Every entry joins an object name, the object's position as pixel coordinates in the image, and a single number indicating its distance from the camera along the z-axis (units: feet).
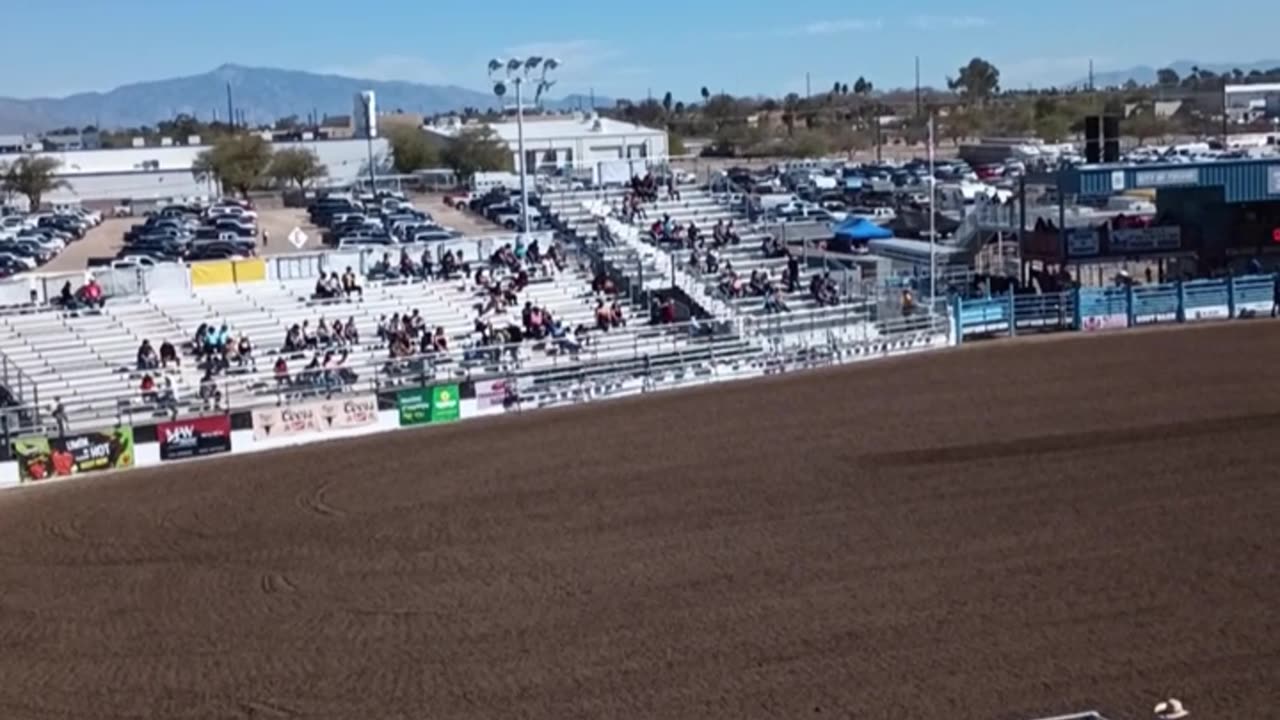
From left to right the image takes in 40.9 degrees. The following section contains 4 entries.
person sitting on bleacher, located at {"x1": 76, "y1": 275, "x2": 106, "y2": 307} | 115.96
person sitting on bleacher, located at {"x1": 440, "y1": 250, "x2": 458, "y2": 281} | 128.26
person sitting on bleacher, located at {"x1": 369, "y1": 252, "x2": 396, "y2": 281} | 127.34
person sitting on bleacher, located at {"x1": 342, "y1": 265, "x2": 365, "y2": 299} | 122.52
